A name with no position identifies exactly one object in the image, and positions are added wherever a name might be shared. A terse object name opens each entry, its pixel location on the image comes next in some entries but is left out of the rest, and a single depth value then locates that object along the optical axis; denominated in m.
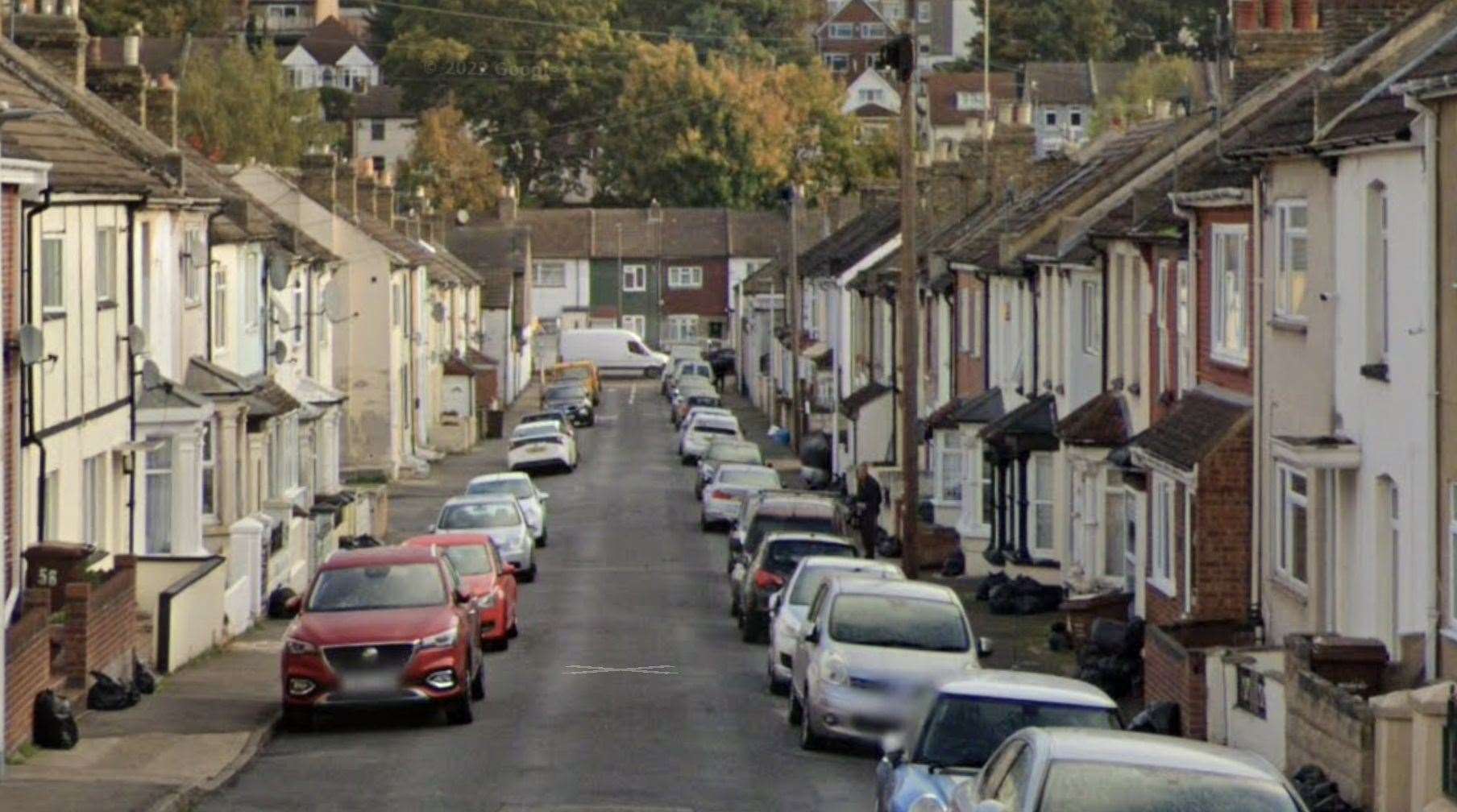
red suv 24.73
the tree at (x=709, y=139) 124.44
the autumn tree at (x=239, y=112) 107.19
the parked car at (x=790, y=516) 40.81
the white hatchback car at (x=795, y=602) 28.19
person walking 50.56
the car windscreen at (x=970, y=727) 16.48
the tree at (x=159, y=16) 134.50
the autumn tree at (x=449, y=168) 125.75
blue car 16.28
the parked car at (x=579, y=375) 97.19
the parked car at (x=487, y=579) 34.16
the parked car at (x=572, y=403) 88.44
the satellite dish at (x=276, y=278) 45.09
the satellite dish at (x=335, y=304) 57.03
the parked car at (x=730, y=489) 55.88
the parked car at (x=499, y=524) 44.94
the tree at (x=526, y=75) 131.00
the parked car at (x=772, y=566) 35.38
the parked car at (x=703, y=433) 74.06
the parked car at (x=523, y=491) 51.97
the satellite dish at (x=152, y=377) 32.88
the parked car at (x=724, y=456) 62.00
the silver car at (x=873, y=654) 23.03
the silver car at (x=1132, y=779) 12.00
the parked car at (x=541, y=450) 70.94
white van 111.44
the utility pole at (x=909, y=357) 36.00
